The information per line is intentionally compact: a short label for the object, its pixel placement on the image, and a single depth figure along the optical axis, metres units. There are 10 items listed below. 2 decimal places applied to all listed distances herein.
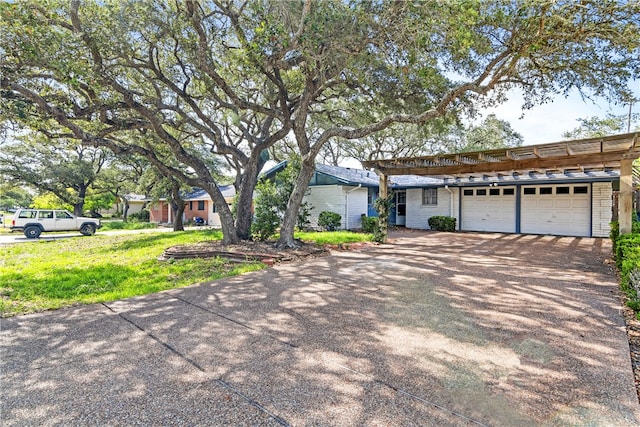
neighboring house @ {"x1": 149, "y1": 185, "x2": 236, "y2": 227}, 25.70
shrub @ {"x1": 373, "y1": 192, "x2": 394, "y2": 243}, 11.98
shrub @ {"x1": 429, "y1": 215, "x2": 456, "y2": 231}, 16.78
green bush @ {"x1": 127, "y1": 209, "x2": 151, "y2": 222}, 31.04
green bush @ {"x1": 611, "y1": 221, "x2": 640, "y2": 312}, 4.08
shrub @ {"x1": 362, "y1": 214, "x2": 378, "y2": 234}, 14.99
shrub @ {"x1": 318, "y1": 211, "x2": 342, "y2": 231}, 16.22
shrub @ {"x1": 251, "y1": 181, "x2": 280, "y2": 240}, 11.29
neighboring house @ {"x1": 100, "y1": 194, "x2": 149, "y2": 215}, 31.99
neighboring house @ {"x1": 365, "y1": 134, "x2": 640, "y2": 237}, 9.39
